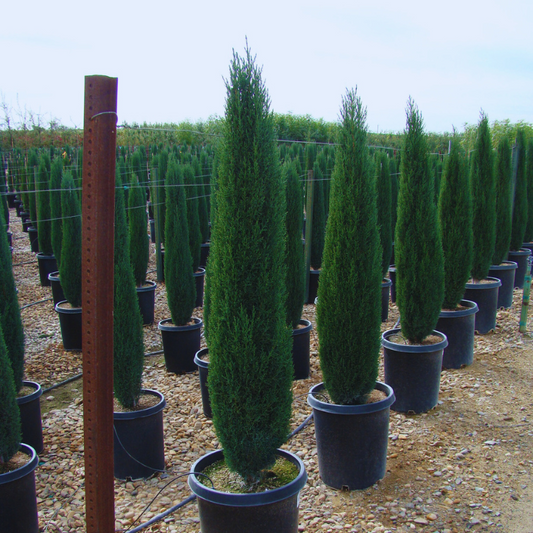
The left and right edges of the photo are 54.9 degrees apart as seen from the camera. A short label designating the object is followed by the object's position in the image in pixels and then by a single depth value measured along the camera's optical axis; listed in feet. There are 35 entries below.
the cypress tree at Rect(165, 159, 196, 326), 19.34
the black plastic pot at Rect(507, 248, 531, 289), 32.19
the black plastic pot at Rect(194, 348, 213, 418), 15.76
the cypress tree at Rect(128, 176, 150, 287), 25.30
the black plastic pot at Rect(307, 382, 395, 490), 11.97
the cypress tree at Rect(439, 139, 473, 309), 20.12
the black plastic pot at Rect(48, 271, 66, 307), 25.89
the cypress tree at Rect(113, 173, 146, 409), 12.76
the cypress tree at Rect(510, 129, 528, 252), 32.42
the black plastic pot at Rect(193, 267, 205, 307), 27.27
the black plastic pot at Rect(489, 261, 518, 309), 27.25
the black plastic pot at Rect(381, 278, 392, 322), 25.65
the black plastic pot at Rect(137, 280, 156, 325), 24.13
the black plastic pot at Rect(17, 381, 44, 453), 13.12
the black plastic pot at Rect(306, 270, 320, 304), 29.00
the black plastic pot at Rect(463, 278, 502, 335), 23.27
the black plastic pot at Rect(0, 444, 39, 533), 9.87
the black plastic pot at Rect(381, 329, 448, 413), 15.93
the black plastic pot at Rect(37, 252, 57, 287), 31.32
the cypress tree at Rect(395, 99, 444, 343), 16.61
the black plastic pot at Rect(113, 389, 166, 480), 12.53
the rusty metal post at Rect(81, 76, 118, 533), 6.12
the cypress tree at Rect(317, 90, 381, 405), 12.44
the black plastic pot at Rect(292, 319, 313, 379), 18.52
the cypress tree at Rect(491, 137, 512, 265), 28.04
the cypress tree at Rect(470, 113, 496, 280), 24.45
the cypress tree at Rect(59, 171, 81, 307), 21.47
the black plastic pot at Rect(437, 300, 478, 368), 19.42
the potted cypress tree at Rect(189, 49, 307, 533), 8.79
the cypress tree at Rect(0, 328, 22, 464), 10.37
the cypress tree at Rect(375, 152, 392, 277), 27.45
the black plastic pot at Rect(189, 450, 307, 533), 8.65
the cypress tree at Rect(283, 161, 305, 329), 18.30
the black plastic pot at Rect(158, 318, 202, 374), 19.27
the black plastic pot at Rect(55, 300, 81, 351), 21.36
